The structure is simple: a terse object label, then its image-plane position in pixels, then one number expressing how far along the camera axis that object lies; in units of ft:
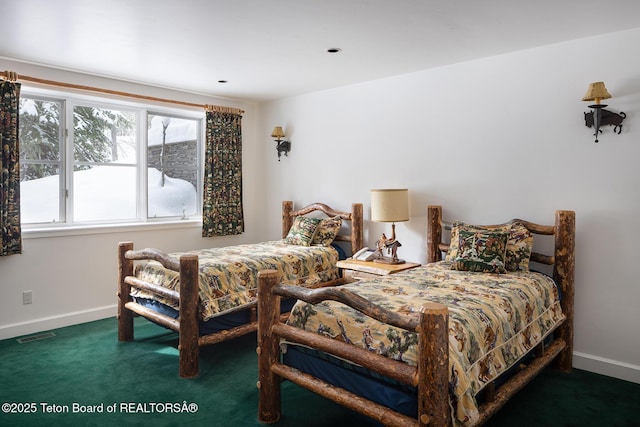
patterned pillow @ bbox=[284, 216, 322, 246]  14.99
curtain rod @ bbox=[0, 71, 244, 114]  11.94
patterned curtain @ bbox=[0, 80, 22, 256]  11.89
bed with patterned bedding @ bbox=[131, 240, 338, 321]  10.60
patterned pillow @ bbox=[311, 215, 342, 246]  15.06
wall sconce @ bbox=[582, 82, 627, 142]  9.59
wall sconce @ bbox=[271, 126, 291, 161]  17.22
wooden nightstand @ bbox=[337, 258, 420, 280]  12.31
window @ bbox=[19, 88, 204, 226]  13.33
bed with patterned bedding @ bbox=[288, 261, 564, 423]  6.30
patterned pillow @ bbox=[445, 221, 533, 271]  10.42
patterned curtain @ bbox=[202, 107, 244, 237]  16.69
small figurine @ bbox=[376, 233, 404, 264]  13.05
